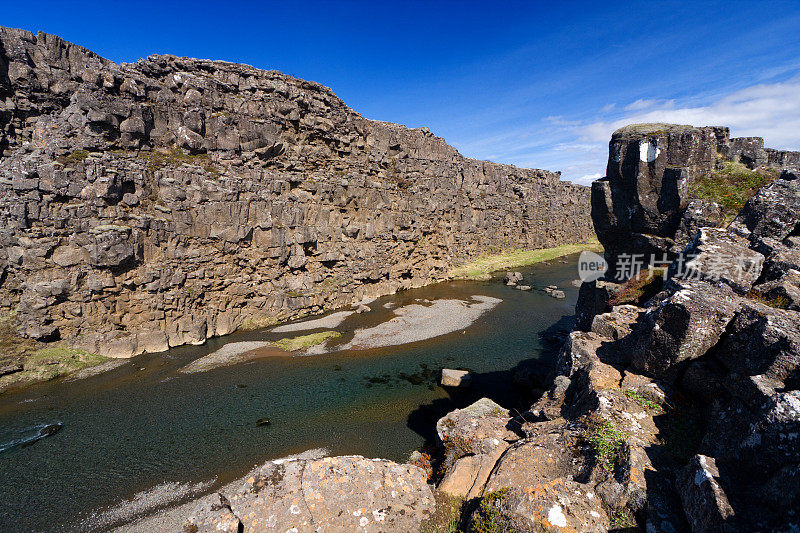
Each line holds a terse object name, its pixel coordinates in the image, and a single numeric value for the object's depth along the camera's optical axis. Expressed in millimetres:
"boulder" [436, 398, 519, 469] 11916
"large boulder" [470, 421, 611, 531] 7449
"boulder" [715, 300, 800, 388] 7773
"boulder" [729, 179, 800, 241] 14898
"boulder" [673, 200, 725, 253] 18938
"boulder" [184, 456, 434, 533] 9328
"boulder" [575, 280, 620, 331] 21144
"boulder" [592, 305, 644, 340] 14891
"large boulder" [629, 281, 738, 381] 10164
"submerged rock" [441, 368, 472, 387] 23922
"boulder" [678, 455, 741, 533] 5934
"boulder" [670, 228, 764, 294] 12781
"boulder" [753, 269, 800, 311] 10961
